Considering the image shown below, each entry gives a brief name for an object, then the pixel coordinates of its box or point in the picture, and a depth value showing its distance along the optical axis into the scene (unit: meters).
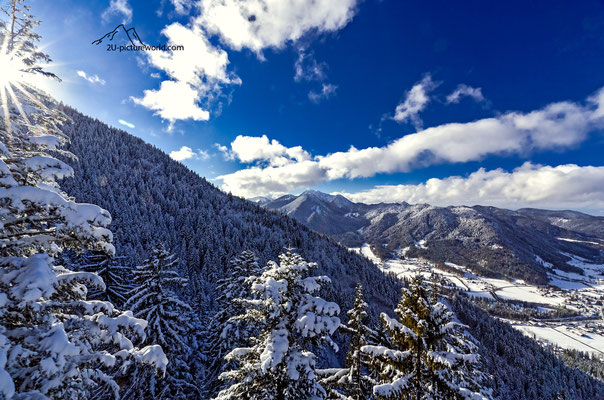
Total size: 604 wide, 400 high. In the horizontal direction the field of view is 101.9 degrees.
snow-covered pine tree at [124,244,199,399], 19.83
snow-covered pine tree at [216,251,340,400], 8.95
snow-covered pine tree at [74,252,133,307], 27.43
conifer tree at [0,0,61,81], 8.48
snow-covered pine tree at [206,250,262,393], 23.59
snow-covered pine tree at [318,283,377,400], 11.40
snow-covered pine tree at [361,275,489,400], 9.25
